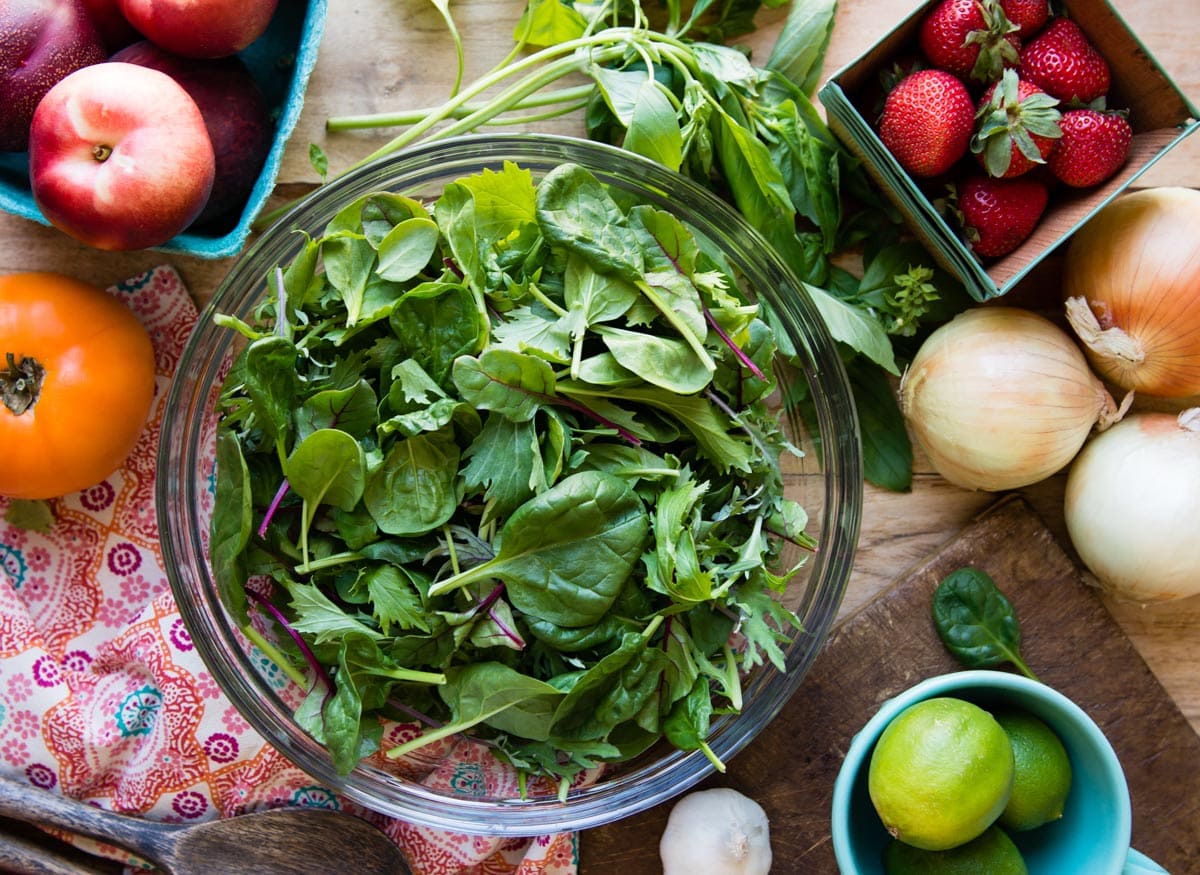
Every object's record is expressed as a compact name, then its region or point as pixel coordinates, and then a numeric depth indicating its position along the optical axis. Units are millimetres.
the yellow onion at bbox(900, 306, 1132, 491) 1105
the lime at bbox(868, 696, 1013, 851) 904
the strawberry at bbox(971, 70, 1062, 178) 1027
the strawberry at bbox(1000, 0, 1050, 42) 1063
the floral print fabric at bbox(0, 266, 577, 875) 1138
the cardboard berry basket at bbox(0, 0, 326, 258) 1039
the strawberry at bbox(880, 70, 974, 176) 1037
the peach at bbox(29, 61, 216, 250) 962
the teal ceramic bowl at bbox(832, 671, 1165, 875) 989
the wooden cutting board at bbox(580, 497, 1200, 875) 1157
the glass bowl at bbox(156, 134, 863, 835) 1031
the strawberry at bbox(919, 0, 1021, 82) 1041
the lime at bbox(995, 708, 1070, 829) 1009
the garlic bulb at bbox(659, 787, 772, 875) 1091
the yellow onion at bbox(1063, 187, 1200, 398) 1082
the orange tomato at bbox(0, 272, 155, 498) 1063
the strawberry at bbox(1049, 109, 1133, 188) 1041
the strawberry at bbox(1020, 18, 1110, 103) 1054
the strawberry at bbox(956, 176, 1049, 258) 1072
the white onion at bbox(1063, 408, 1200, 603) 1101
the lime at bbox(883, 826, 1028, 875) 976
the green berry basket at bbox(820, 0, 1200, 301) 1037
